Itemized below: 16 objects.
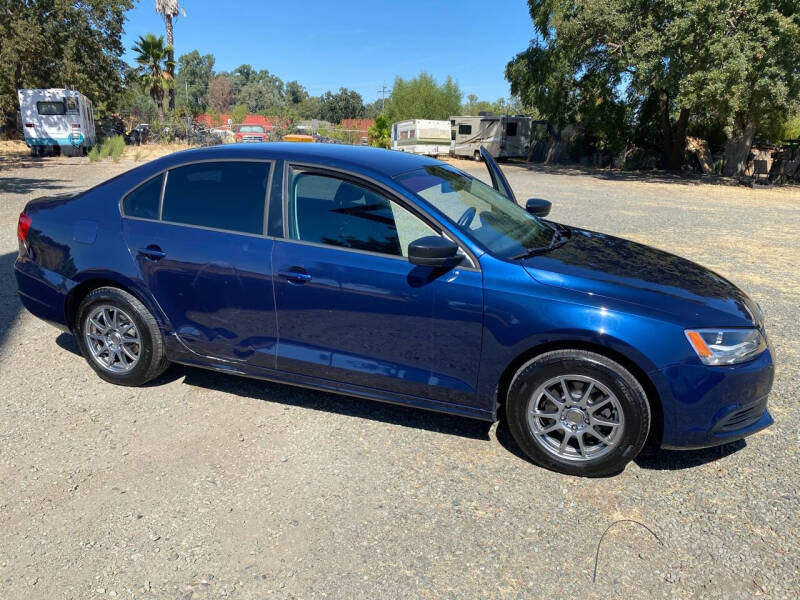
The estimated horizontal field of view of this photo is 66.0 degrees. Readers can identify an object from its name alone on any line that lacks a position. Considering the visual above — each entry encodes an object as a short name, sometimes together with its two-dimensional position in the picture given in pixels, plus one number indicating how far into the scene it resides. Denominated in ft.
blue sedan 10.32
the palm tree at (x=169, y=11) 143.74
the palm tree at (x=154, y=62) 140.05
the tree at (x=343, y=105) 300.40
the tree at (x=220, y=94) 415.85
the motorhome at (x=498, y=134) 121.19
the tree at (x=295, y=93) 442.91
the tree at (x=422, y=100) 201.77
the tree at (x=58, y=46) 105.81
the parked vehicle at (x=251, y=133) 112.47
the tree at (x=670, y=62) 65.77
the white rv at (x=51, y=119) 92.99
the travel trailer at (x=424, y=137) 118.62
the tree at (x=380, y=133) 137.08
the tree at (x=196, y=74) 451.12
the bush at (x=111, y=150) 86.07
